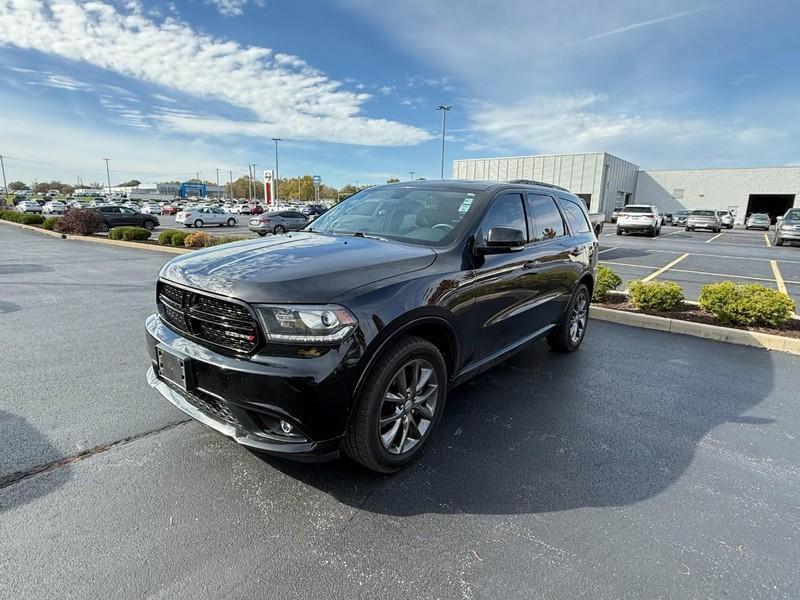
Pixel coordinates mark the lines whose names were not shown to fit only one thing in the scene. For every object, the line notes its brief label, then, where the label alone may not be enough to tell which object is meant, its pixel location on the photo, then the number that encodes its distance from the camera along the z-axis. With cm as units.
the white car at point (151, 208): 5556
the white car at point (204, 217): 3017
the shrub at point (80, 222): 1898
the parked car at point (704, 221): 3012
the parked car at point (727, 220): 3800
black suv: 222
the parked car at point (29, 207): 4684
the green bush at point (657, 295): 648
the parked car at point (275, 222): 2471
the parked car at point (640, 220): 2384
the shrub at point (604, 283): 712
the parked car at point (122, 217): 2514
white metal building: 4500
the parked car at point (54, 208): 4408
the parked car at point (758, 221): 3677
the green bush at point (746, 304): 571
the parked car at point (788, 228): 1986
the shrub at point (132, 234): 1616
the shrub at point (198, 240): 1353
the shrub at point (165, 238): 1505
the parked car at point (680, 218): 3953
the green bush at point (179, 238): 1472
